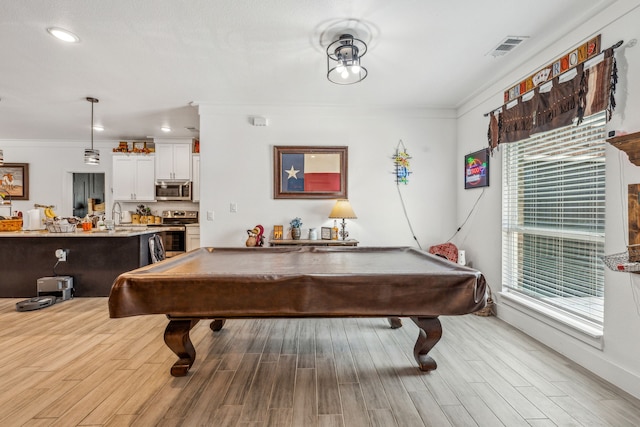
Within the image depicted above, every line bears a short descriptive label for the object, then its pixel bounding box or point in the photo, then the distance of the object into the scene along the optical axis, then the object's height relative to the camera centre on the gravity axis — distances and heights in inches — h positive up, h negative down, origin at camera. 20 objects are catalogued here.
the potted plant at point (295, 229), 167.0 -9.4
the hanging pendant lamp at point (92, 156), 157.7 +28.1
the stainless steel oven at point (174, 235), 231.3 -17.8
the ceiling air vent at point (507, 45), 104.0 +57.8
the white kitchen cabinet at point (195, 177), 242.5 +26.7
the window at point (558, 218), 92.2 -2.2
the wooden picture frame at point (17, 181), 250.7 +24.3
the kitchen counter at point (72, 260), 164.4 -25.9
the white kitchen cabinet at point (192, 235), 235.0 -17.9
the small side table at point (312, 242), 159.6 -15.9
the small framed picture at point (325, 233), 169.5 -11.7
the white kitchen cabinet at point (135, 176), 244.1 +27.5
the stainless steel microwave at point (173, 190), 243.3 +16.6
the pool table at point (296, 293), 69.9 -18.7
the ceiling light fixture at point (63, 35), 97.2 +56.3
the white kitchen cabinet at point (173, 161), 241.9 +39.0
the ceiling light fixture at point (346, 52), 101.5 +54.4
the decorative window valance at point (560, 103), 84.7 +35.5
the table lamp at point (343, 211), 160.3 +0.3
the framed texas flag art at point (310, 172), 172.6 +21.6
